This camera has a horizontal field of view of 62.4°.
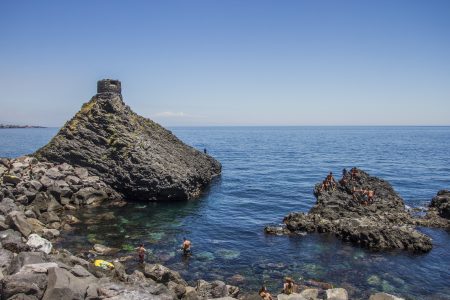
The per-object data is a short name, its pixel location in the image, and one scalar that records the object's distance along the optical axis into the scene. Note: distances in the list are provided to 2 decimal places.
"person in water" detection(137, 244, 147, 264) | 27.36
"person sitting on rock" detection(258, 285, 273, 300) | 21.07
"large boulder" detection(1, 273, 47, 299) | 15.80
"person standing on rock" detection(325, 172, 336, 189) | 44.39
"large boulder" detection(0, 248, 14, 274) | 18.23
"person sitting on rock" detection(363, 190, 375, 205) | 41.22
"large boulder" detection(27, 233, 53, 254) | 25.00
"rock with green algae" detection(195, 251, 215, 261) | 29.07
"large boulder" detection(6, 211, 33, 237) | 28.00
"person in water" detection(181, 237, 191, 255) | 29.47
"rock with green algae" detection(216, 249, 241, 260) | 29.58
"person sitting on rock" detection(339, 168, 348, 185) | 44.34
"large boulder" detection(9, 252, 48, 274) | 18.12
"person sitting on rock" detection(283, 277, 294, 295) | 22.69
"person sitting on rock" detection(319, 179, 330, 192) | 44.31
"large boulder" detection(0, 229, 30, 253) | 21.92
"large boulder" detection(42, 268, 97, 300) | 15.91
